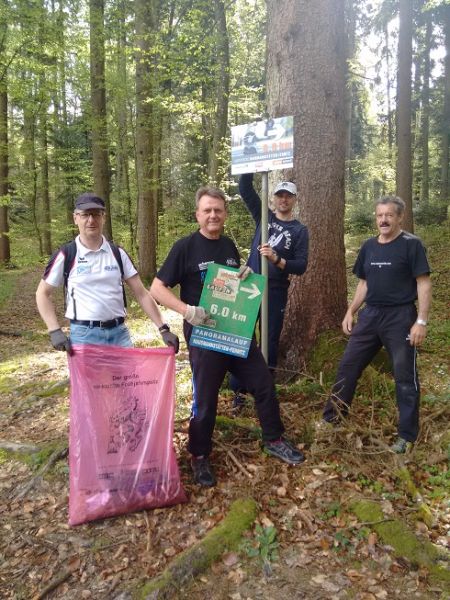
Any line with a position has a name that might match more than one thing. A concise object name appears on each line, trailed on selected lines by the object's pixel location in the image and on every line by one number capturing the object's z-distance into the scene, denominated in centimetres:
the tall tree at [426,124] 2277
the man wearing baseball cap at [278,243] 414
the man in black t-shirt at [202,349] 332
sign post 352
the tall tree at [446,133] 2062
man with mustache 372
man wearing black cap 350
